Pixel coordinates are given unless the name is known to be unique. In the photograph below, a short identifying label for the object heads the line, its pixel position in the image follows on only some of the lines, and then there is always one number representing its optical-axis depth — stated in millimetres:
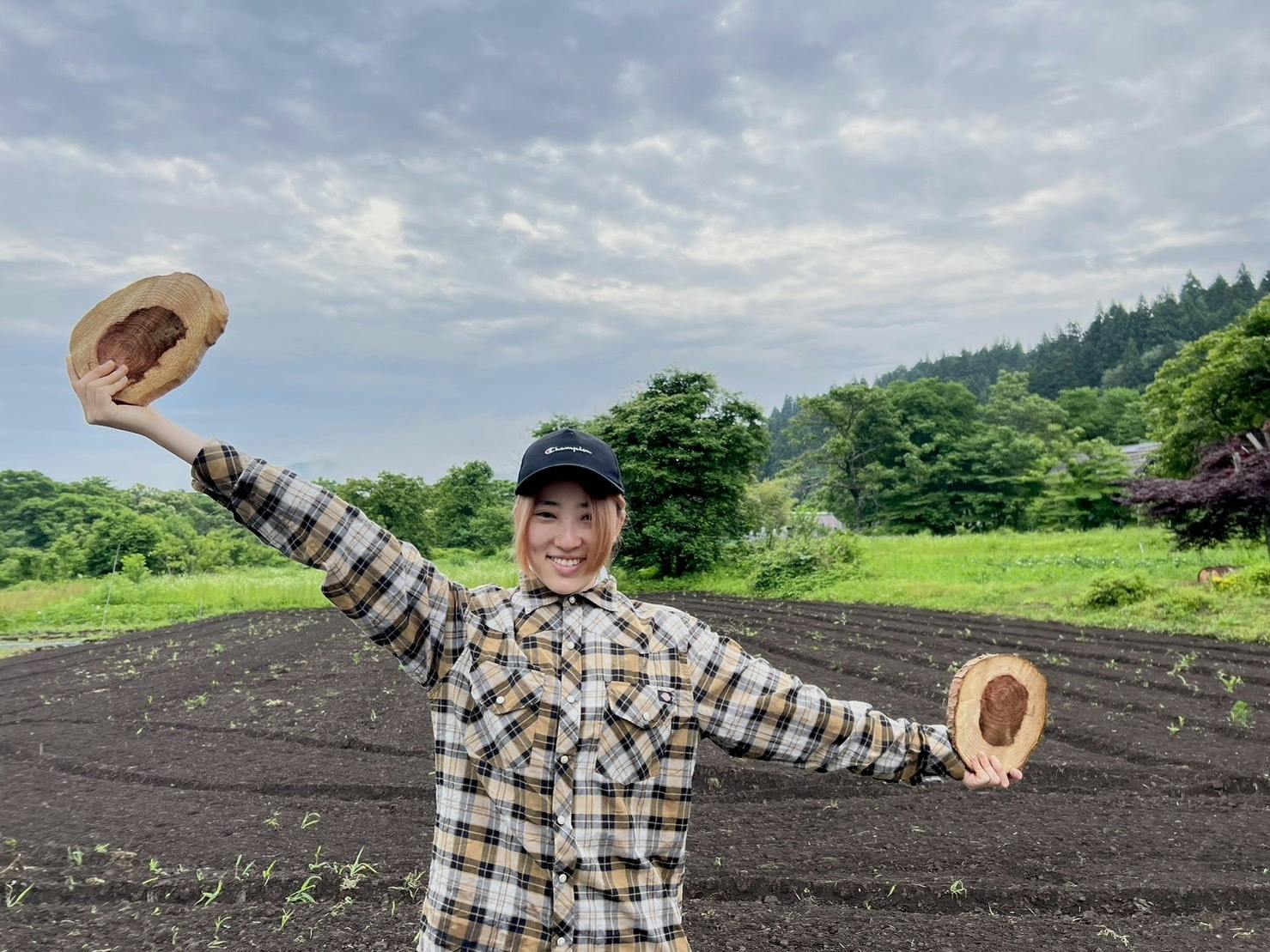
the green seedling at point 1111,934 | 3248
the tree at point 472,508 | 24688
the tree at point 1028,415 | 42562
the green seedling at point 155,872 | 3691
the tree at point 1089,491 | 28047
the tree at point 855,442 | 37719
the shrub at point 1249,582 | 11258
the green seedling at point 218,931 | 3174
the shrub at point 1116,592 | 11875
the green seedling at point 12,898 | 3584
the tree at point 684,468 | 17953
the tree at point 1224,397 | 19891
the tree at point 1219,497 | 12242
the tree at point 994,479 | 34281
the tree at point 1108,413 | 43500
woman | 1366
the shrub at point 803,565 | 16281
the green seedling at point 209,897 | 3508
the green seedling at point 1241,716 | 6141
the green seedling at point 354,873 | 3590
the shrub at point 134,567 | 17609
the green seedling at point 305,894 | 3475
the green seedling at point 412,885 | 3554
